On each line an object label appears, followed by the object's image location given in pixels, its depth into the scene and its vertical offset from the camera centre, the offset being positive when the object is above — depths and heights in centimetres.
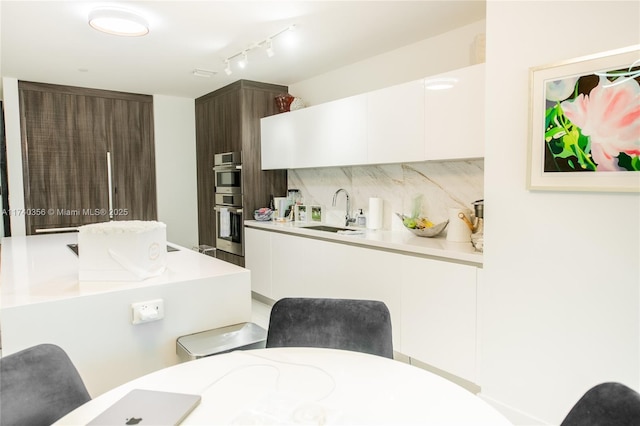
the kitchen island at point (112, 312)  156 -52
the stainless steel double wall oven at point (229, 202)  461 -16
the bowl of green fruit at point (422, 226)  299 -30
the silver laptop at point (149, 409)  98 -56
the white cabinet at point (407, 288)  243 -75
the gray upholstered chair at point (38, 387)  107 -55
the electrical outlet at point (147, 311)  174 -53
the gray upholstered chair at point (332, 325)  163 -57
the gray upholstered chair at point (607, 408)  94 -54
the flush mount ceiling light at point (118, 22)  265 +115
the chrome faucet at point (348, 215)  397 -27
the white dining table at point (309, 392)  100 -56
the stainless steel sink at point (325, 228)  397 -41
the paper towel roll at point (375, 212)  358 -23
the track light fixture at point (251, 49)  312 +119
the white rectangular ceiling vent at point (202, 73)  412 +122
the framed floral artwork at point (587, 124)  171 +27
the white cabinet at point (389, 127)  259 +48
